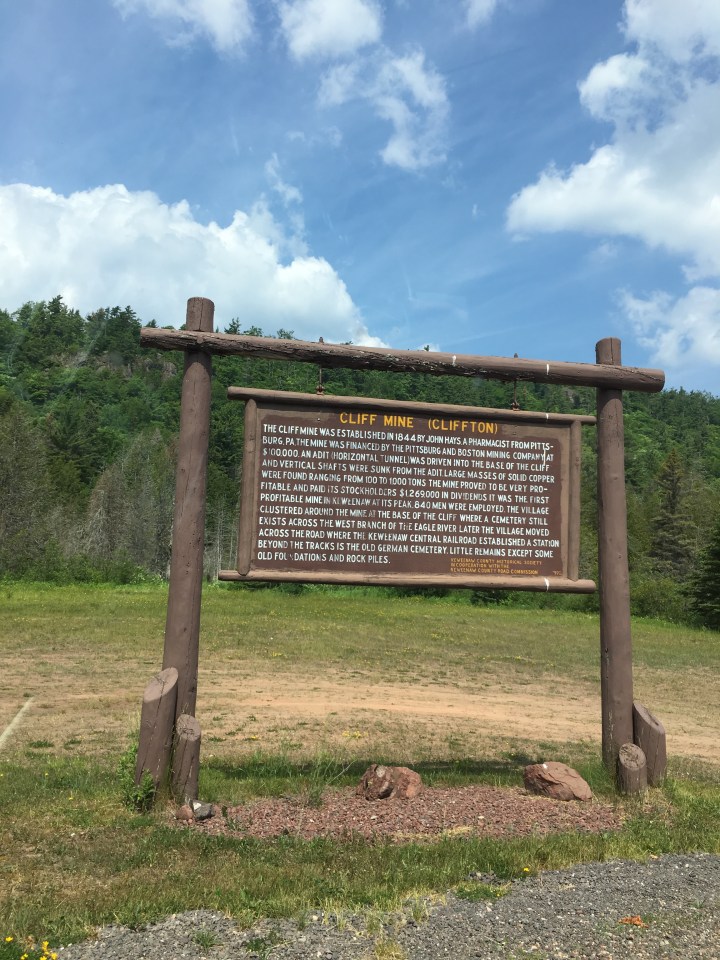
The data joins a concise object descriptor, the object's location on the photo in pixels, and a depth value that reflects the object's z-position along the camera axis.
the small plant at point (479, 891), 4.50
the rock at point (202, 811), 6.17
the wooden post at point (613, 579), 7.36
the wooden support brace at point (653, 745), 7.21
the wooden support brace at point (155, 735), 6.42
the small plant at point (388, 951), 3.74
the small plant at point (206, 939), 3.82
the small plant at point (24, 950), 3.63
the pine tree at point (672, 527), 66.88
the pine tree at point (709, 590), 35.14
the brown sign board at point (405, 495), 7.14
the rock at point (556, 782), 6.97
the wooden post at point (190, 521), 6.82
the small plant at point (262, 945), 3.73
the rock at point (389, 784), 6.85
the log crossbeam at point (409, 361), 7.17
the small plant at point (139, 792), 6.28
